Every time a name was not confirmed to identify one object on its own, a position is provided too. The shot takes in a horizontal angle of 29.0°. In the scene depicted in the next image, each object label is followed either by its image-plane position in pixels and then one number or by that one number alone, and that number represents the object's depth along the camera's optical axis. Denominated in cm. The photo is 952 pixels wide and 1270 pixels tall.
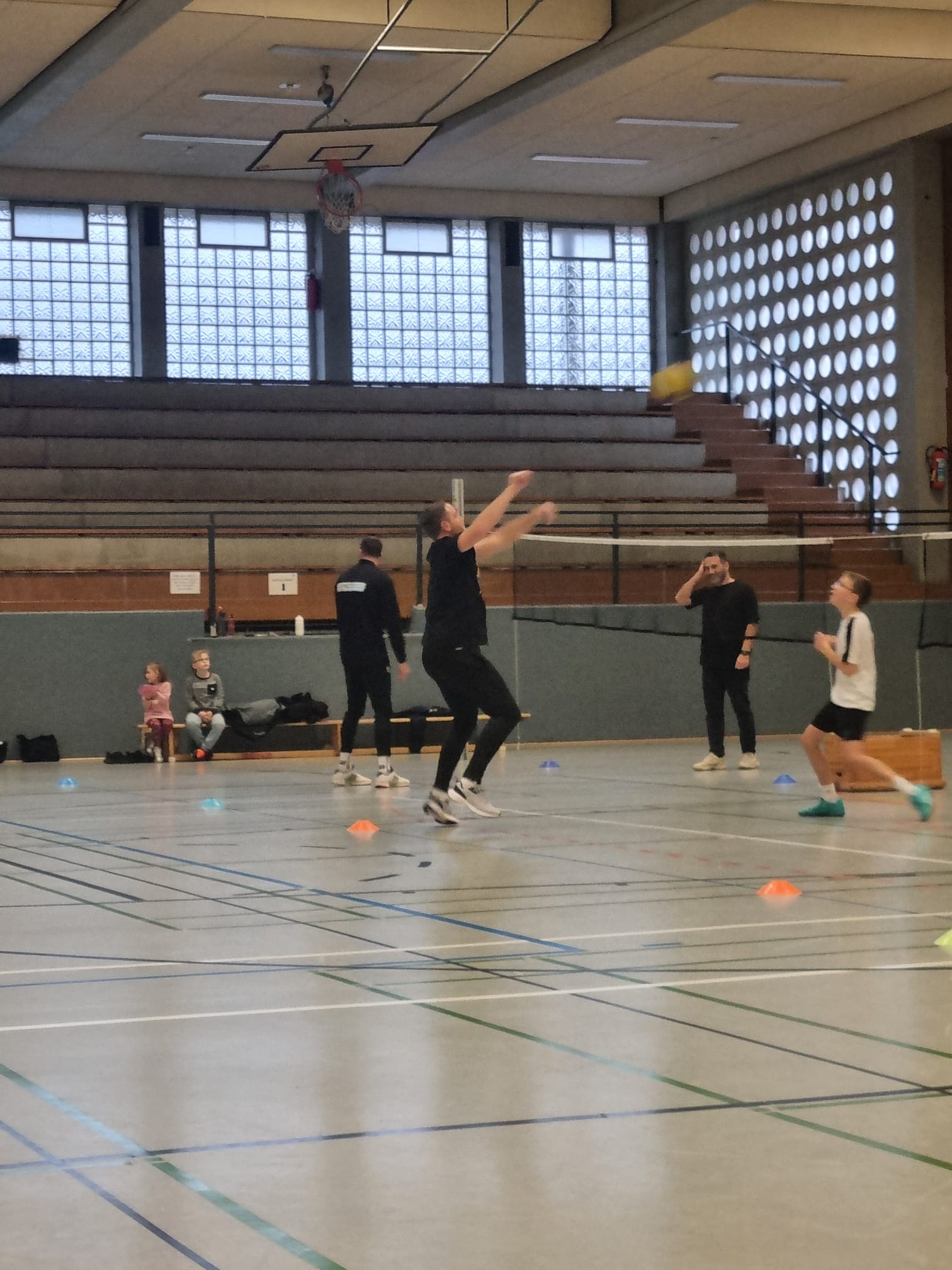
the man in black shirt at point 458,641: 1035
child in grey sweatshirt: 1820
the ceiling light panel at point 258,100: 2150
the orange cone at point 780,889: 733
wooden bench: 1852
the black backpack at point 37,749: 1864
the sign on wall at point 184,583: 2020
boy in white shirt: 1058
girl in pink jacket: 1822
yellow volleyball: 2264
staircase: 2298
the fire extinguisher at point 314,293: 2684
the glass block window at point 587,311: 2828
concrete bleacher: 2059
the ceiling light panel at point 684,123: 2325
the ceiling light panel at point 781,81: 2127
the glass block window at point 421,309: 2730
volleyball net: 2078
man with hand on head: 1521
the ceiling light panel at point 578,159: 2533
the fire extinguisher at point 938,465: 2338
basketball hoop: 2158
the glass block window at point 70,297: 2572
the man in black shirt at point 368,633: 1323
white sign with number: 2047
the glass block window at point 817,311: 2438
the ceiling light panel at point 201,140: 2358
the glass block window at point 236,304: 2645
